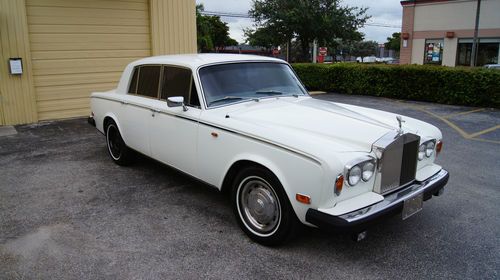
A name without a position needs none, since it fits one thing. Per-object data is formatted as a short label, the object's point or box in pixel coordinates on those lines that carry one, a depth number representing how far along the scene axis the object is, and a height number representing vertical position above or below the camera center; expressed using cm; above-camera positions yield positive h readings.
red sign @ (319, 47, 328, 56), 2522 +33
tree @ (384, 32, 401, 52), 6974 +251
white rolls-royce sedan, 329 -77
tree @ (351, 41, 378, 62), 7152 +144
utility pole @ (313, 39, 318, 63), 2501 +47
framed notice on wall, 902 -17
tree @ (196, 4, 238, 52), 6022 +346
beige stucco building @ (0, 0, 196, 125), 915 +31
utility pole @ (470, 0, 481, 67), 2197 +89
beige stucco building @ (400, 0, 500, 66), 2412 +153
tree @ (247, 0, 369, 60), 2650 +231
